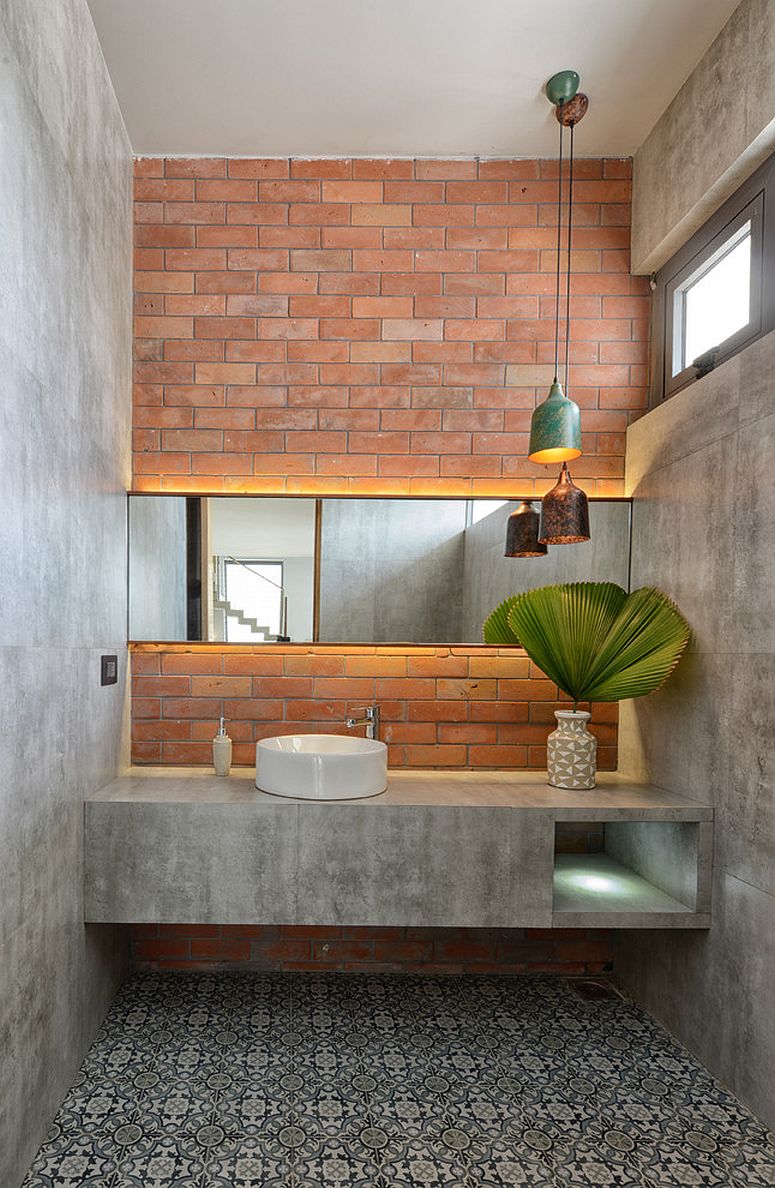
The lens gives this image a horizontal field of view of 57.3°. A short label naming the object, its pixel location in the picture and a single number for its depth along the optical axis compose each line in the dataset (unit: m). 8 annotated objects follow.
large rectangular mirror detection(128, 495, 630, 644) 2.81
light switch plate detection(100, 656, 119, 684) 2.42
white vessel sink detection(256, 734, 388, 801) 2.27
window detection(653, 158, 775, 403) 2.16
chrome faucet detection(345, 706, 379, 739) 2.69
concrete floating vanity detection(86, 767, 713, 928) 2.24
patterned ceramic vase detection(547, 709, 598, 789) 2.52
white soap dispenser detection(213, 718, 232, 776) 2.64
